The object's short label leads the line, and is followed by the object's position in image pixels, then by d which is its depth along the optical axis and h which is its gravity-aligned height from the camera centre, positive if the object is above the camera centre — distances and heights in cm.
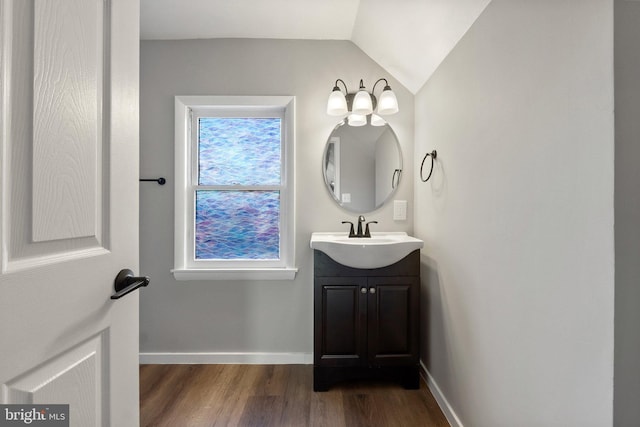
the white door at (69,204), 50 +2
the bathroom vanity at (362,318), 179 -61
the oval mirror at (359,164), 219 +36
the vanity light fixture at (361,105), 204 +73
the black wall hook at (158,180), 215 +24
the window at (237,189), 224 +18
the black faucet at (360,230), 207 -11
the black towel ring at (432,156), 180 +34
